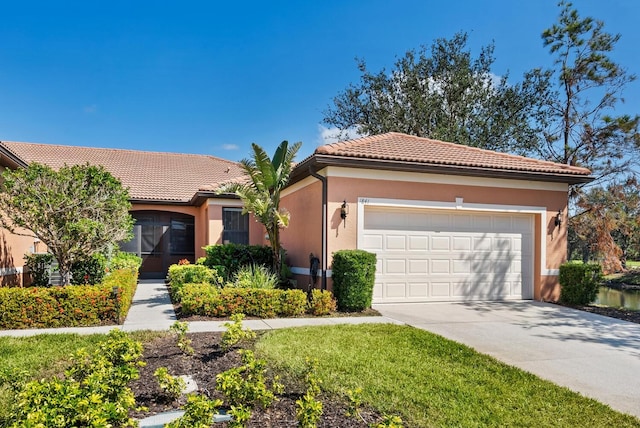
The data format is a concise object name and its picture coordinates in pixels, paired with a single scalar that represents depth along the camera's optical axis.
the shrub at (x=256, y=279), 9.81
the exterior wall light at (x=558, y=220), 11.48
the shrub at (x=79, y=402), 2.94
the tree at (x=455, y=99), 23.42
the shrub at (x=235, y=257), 12.25
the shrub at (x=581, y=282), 10.74
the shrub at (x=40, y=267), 11.13
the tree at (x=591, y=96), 19.30
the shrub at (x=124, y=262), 13.55
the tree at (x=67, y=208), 8.65
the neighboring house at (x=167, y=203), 16.66
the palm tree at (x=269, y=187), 10.30
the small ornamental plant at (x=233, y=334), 5.87
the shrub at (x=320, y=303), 8.95
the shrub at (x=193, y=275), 10.68
